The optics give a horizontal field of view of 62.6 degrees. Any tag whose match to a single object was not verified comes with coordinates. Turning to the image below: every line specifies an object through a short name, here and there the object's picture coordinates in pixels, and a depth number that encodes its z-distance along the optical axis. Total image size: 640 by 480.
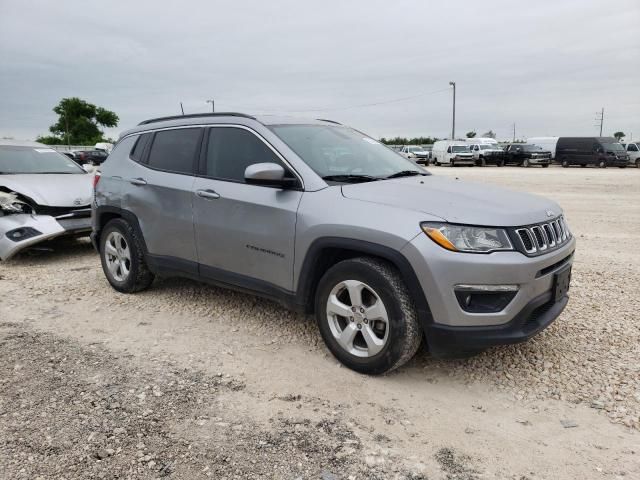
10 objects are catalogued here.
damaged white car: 6.63
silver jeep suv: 3.07
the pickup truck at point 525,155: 34.09
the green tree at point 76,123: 71.19
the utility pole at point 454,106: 58.53
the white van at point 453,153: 36.91
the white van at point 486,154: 36.72
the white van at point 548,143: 37.09
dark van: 31.41
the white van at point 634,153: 31.88
